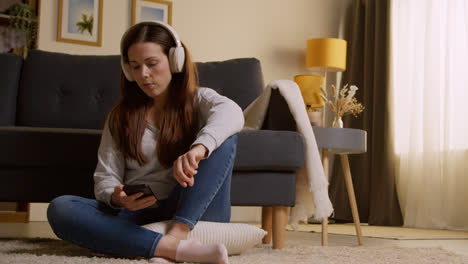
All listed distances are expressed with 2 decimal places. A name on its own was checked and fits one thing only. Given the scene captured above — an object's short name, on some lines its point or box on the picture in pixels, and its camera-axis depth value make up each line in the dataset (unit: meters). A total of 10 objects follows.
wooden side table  2.12
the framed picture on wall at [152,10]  3.66
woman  1.22
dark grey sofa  1.75
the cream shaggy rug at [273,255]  1.23
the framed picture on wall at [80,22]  3.48
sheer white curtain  3.24
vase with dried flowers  2.54
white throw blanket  1.75
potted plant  3.36
